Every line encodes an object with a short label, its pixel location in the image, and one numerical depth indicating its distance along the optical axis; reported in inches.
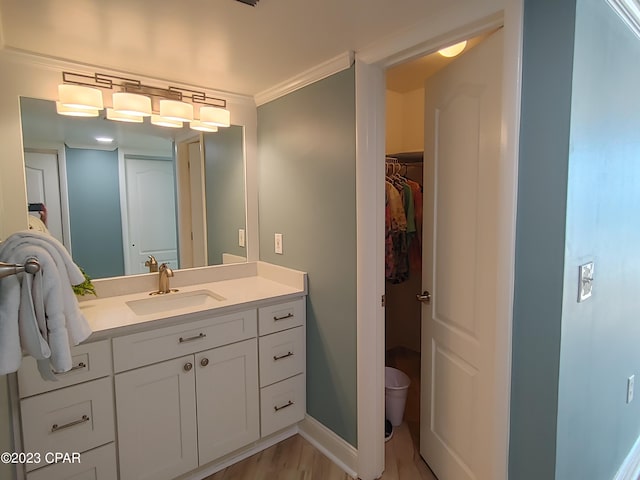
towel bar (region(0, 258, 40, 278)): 30.4
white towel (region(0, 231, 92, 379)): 32.1
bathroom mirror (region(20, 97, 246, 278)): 71.2
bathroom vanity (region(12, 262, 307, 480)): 55.8
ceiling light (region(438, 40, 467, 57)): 74.5
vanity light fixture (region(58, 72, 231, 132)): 70.2
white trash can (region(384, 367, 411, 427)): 88.5
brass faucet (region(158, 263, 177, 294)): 81.7
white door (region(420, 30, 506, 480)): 54.1
